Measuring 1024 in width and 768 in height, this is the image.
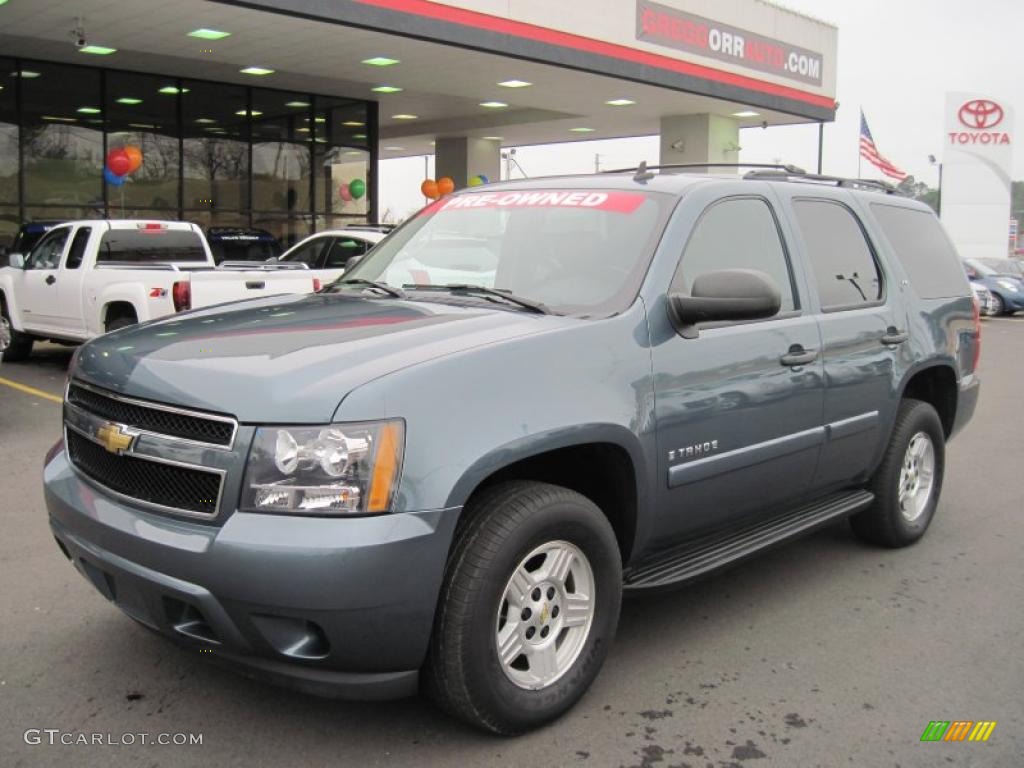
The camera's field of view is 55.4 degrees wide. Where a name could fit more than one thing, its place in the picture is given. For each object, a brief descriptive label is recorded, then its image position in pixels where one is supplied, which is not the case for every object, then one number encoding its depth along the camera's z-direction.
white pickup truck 9.55
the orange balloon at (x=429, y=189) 24.52
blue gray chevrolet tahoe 2.79
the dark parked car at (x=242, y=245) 17.27
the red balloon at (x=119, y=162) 17.67
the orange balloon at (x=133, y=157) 17.92
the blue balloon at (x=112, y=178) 18.22
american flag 31.65
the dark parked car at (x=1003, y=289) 24.05
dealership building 15.12
